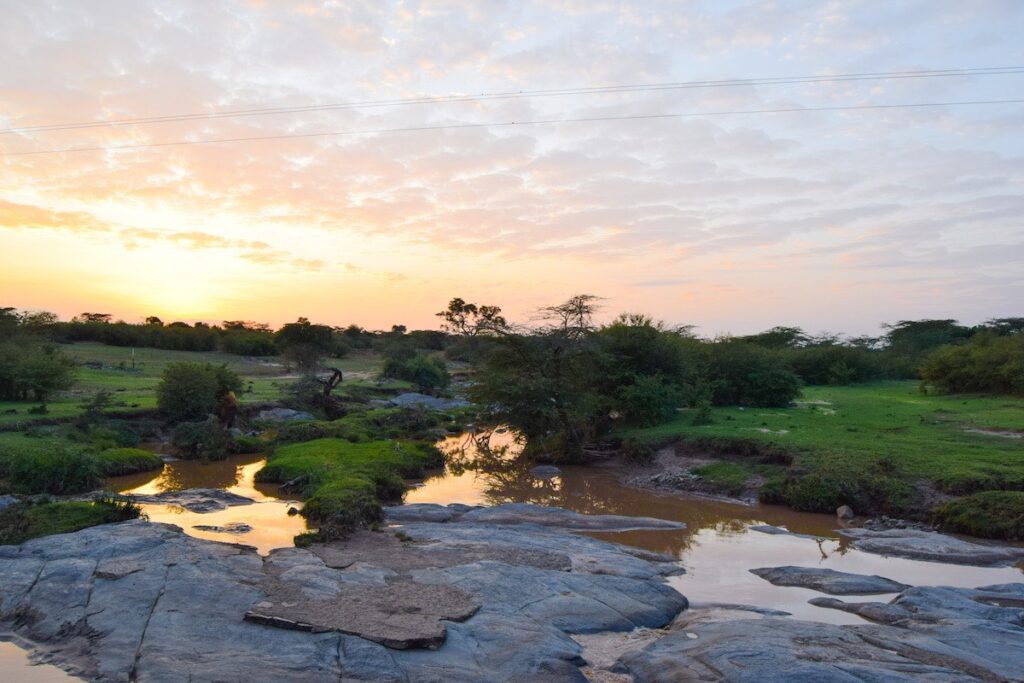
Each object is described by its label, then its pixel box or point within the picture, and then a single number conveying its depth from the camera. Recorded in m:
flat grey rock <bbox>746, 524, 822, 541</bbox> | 15.72
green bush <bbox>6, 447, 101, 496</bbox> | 16.95
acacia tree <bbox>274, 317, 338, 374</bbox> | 44.38
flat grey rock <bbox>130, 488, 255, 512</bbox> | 16.84
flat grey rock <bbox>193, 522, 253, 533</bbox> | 14.55
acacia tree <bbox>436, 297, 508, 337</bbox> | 26.50
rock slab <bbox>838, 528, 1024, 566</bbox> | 13.41
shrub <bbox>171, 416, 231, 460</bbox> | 23.80
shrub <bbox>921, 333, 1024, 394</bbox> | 34.34
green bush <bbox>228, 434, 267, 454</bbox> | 25.41
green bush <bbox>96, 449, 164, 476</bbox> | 20.30
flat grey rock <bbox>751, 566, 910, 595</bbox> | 11.56
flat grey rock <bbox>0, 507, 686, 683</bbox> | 7.92
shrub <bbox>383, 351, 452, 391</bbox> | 49.26
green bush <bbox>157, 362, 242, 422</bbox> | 26.95
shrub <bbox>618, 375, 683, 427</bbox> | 27.19
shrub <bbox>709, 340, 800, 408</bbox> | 33.09
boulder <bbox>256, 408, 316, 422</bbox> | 31.18
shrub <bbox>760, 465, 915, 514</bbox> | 17.12
